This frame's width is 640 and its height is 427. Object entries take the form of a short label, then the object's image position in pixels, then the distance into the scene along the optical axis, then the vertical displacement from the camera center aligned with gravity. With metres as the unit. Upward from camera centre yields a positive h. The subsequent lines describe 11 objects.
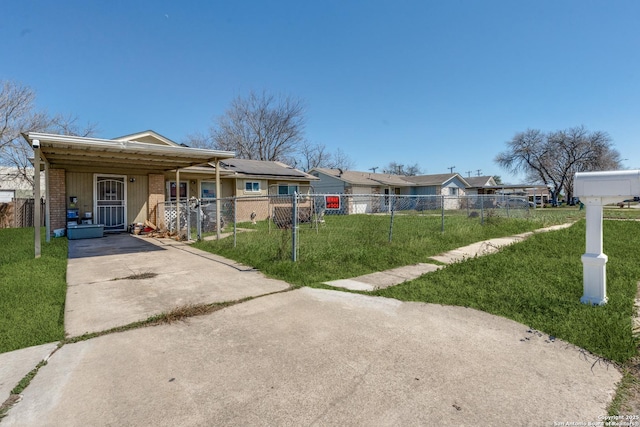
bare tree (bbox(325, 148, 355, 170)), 48.47 +6.44
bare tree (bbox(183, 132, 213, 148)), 36.62 +7.59
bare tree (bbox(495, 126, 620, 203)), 41.75 +6.78
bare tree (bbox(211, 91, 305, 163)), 35.62 +8.11
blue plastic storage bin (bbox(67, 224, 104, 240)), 11.17 -0.73
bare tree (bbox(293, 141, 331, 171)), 46.56 +6.89
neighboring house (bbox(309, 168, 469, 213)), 29.66 +2.42
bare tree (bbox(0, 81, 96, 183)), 20.86 +6.04
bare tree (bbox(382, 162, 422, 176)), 67.75 +7.91
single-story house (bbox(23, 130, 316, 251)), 8.38 +1.39
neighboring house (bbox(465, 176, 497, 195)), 43.18 +3.09
